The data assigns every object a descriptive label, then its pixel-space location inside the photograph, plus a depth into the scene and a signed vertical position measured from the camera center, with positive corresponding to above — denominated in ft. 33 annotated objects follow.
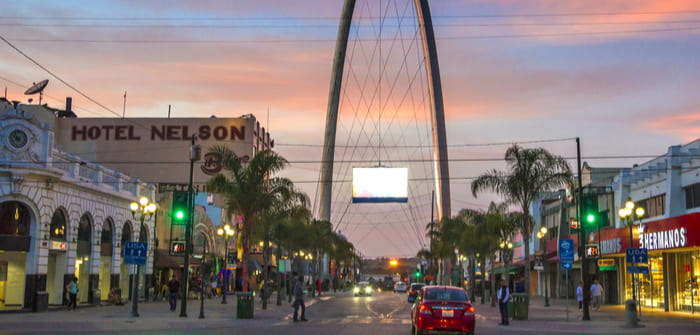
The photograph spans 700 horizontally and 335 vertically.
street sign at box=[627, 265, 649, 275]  108.37 +1.05
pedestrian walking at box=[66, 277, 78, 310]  126.46 -3.47
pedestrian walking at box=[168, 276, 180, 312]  132.80 -3.67
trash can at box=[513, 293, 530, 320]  113.50 -4.57
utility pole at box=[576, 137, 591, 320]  108.17 +1.11
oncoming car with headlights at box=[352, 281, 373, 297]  280.51 -5.66
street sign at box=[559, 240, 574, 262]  107.96 +3.69
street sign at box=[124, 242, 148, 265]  109.09 +2.76
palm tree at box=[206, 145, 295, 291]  122.72 +14.15
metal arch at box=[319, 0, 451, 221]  271.49 +67.01
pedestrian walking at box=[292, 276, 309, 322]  107.76 -3.77
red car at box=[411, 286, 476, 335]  73.00 -3.88
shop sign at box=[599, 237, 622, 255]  159.98 +6.57
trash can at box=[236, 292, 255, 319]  112.57 -4.93
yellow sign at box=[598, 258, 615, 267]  174.50 +3.29
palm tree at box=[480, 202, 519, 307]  176.04 +11.64
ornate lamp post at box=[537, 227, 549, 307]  189.06 +10.71
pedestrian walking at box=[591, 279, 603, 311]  140.56 -3.13
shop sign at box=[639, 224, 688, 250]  122.21 +6.55
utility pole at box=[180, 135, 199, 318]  108.47 +5.47
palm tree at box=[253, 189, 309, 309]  131.39 +12.07
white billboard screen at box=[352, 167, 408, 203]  302.04 +35.75
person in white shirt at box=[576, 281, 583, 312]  133.08 -3.07
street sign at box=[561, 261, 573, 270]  112.85 +1.68
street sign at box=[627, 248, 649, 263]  103.45 +2.94
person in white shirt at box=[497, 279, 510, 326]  100.32 -3.62
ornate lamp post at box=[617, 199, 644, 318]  119.24 +10.51
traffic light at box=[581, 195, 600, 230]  109.50 +9.74
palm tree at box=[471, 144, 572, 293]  132.05 +17.63
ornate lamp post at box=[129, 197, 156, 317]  108.99 +9.89
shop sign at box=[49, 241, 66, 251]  125.29 +4.19
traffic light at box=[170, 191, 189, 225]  109.09 +9.12
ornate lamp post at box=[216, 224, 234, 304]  170.71 +9.42
